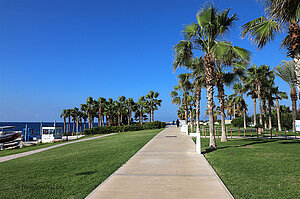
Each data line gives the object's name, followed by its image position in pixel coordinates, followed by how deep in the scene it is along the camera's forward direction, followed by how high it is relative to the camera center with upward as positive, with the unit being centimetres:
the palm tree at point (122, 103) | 6042 +419
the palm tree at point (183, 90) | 2319 +416
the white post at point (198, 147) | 994 -152
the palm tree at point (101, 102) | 6187 +434
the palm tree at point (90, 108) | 6109 +276
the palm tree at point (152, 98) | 5378 +488
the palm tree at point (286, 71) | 2043 +462
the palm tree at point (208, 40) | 1121 +453
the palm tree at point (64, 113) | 7375 +144
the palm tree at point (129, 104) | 5978 +370
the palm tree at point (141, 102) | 5564 +397
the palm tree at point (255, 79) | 3120 +571
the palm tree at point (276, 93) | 3219 +363
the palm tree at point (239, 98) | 4396 +414
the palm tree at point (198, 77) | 1412 +330
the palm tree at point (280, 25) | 639 +328
